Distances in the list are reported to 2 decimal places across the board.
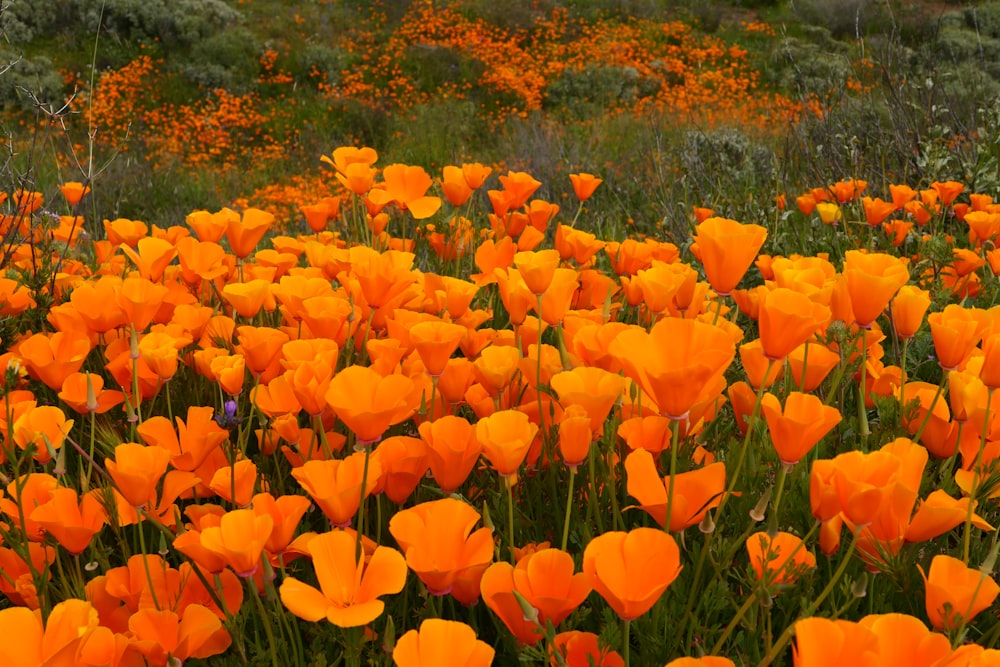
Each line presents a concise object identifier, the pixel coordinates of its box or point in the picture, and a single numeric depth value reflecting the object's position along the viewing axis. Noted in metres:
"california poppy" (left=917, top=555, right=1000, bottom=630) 0.80
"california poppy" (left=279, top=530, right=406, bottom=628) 0.79
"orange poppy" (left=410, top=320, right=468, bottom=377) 1.15
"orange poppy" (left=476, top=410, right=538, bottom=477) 0.93
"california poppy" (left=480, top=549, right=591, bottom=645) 0.82
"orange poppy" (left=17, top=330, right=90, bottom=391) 1.38
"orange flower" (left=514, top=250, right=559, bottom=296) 1.23
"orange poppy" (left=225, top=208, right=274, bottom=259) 1.73
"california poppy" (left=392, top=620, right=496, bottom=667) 0.74
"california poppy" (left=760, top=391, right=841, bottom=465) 0.90
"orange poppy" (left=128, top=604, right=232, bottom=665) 0.86
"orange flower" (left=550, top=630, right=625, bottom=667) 0.84
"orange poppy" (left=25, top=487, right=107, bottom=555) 0.98
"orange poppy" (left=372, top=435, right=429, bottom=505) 1.04
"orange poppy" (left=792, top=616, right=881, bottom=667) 0.64
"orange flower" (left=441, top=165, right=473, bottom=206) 2.15
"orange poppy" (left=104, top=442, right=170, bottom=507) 0.94
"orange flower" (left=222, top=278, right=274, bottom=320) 1.46
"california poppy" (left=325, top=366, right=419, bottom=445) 0.96
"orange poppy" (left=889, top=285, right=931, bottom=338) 1.24
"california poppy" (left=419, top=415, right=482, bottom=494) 0.98
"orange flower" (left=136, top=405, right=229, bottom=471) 1.12
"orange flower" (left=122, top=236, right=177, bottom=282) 1.69
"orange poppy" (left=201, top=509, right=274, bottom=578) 0.84
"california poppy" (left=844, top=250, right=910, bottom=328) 1.10
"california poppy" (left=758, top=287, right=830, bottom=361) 0.97
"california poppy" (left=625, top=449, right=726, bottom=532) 0.93
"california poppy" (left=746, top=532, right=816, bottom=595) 0.86
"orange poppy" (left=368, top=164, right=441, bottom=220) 1.97
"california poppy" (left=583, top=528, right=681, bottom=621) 0.77
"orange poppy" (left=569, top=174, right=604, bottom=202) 2.28
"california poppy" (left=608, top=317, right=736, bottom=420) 0.87
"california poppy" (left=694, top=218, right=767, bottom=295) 1.13
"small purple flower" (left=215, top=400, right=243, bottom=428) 1.18
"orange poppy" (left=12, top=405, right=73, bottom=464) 1.13
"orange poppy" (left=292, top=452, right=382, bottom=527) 0.93
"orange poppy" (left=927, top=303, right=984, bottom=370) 1.14
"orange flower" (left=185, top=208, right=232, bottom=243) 1.79
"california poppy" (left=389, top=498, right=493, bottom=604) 0.87
